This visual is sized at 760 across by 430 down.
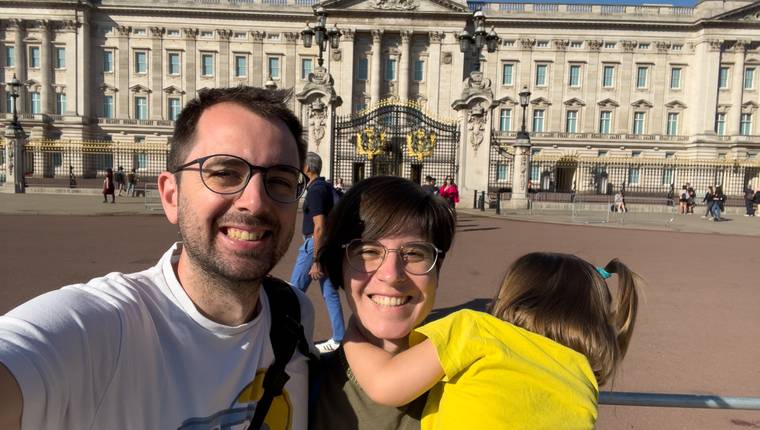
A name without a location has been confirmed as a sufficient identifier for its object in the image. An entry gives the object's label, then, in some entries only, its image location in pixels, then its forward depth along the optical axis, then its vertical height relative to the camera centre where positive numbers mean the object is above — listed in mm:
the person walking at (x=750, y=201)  24586 -562
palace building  46625 +11255
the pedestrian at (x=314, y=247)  4598 -717
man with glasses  1093 -329
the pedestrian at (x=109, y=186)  20281 -586
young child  1275 -477
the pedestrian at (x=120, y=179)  27403 -393
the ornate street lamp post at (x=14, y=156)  23719 +623
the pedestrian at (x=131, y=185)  26406 -688
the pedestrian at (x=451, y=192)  13328 -289
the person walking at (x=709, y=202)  22500 -632
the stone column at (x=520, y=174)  22375 +427
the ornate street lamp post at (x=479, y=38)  16641 +4990
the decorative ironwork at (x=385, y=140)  21594 +1931
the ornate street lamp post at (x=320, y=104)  19391 +2941
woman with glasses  1562 -277
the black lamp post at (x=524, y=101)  21562 +3596
